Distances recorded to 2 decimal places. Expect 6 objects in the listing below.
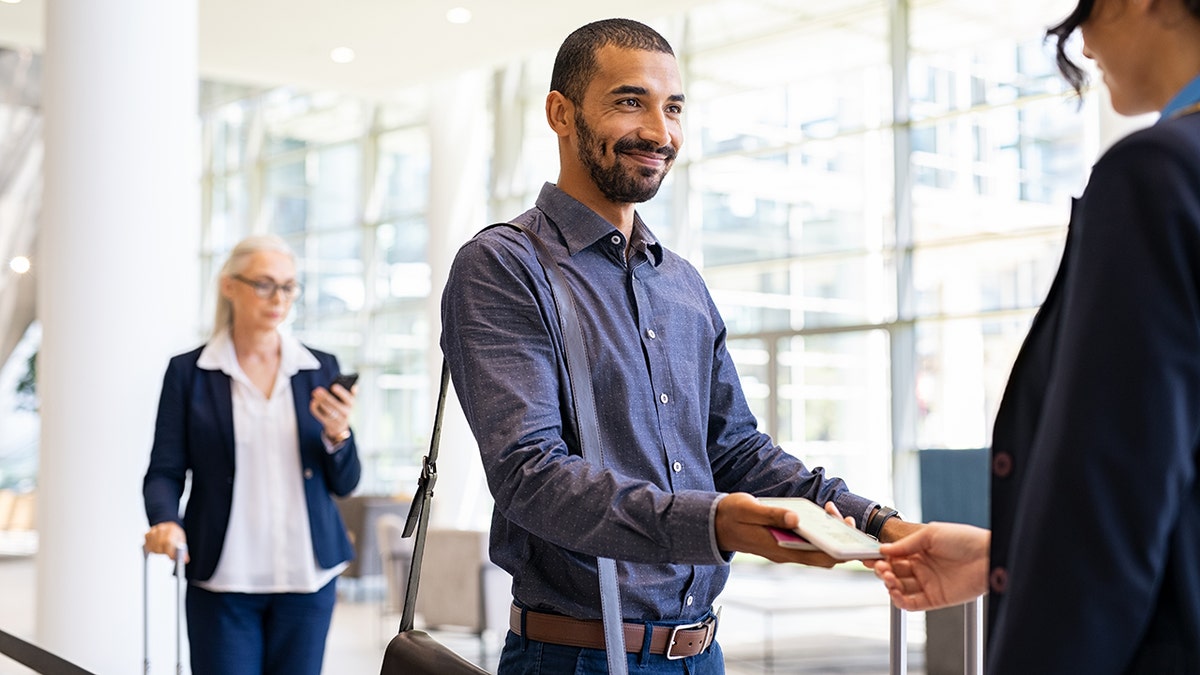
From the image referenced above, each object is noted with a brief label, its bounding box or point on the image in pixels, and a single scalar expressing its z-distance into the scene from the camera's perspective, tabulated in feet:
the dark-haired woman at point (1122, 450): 3.79
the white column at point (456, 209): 47.32
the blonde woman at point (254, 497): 12.60
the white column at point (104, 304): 20.01
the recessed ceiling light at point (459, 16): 38.11
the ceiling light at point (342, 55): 42.01
